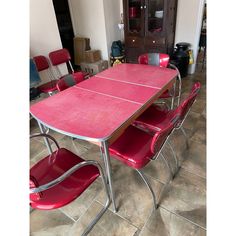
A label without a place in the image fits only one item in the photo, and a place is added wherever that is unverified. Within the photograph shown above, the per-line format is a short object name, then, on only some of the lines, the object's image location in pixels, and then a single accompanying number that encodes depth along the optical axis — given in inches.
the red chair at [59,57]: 106.2
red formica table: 42.8
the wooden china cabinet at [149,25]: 127.0
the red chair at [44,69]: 94.1
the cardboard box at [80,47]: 157.3
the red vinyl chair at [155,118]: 59.2
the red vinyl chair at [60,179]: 36.3
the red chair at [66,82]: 67.8
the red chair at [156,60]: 88.0
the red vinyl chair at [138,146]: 43.6
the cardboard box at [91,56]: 150.4
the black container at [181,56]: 129.3
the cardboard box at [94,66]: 148.3
